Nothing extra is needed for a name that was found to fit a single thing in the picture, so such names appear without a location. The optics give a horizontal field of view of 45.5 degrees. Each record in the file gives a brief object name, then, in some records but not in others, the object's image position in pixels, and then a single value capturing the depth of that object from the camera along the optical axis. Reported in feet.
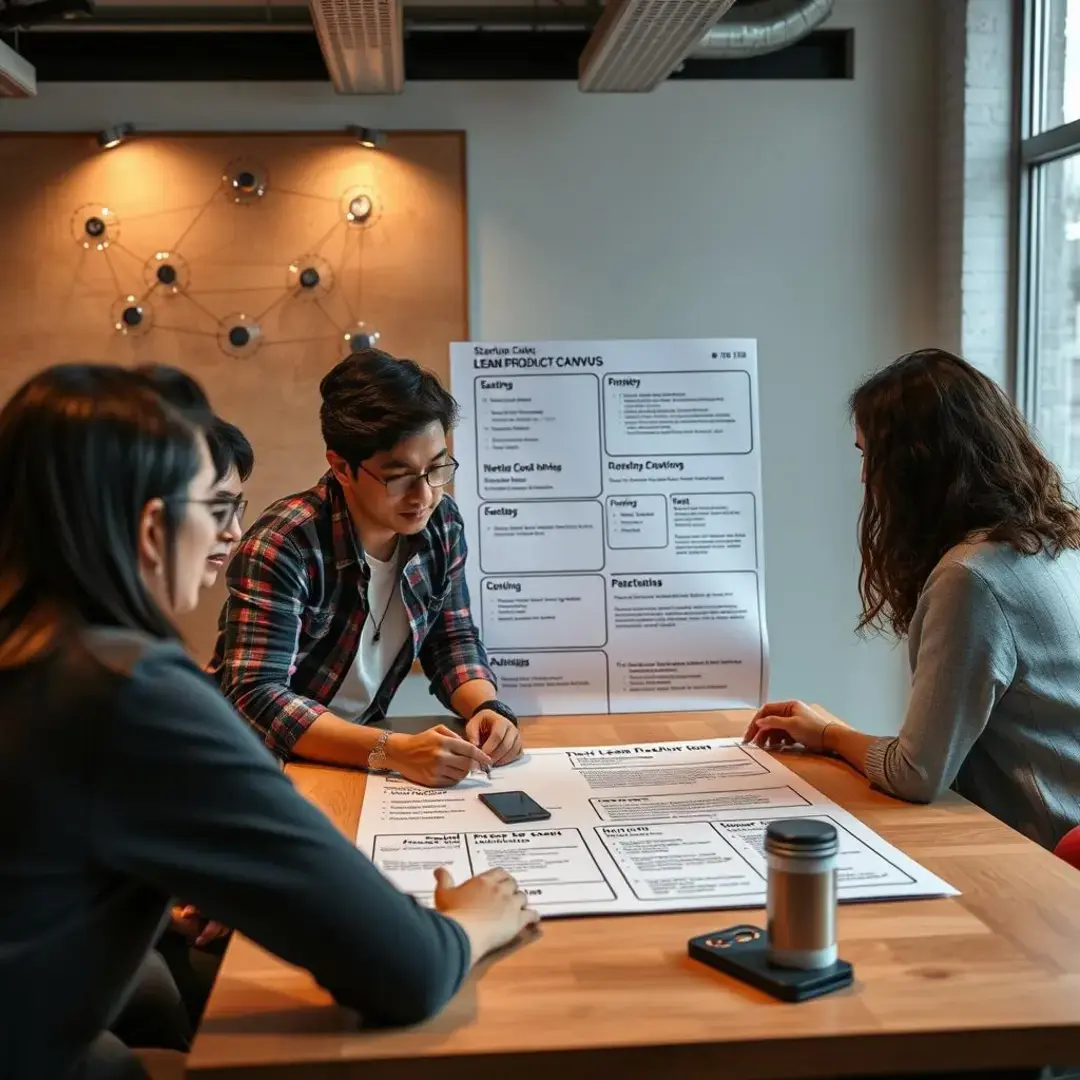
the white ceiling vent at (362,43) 10.46
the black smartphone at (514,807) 5.84
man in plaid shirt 6.88
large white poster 8.61
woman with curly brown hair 6.12
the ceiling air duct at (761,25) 13.30
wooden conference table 3.73
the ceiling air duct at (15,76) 11.42
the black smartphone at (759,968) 4.00
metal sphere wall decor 13.82
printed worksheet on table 4.93
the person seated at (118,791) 3.70
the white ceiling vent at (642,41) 10.46
